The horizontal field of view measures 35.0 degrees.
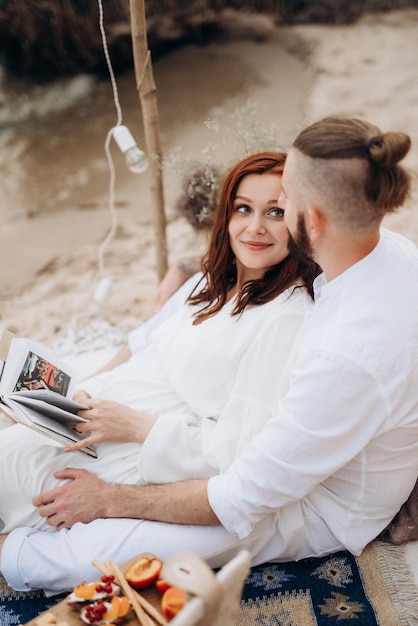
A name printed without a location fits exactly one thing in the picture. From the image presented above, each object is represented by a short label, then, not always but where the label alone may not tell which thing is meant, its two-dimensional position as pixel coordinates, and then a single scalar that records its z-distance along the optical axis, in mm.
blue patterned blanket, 1926
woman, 1964
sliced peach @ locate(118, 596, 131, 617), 1556
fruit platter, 1541
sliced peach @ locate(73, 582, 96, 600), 1577
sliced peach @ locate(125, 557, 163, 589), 1649
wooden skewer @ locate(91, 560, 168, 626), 1546
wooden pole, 2830
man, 1629
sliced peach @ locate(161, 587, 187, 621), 1515
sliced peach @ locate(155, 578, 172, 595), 1628
